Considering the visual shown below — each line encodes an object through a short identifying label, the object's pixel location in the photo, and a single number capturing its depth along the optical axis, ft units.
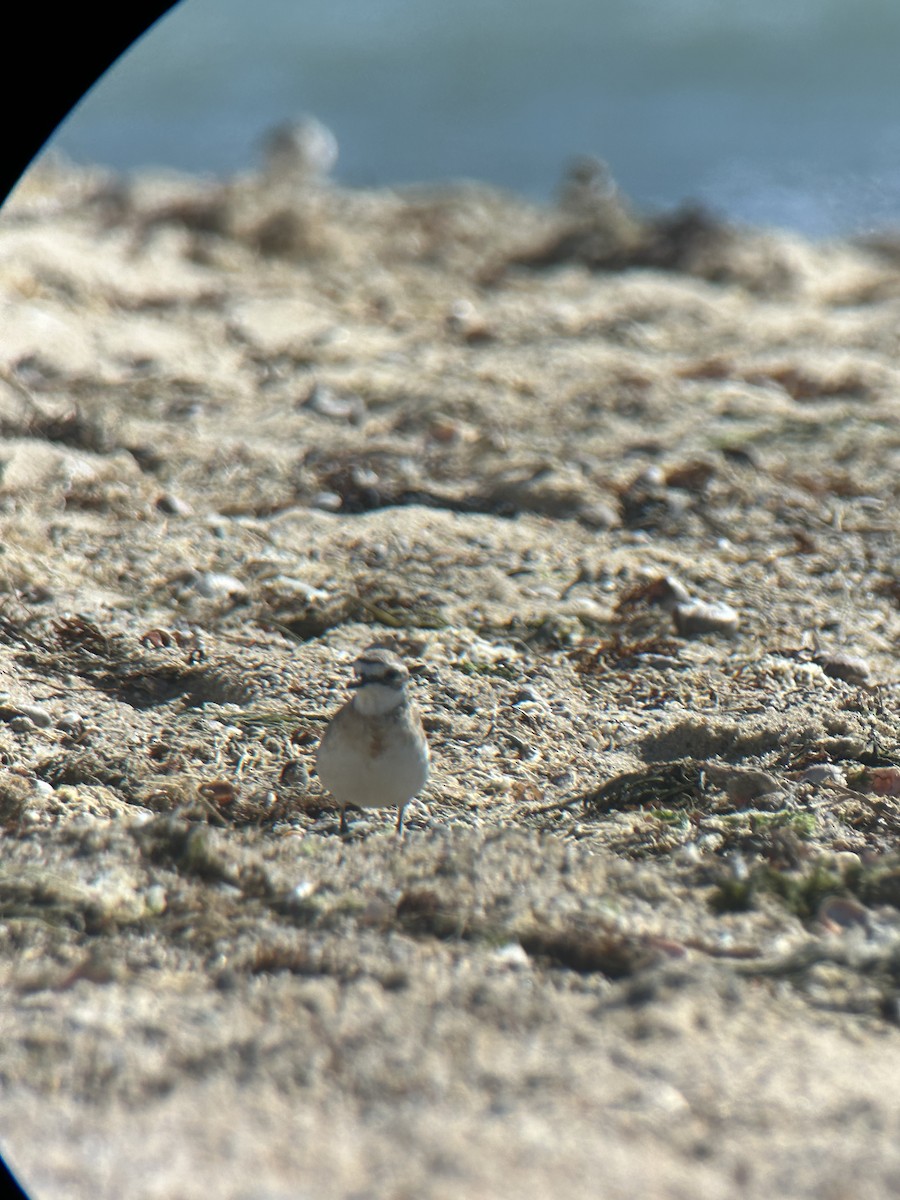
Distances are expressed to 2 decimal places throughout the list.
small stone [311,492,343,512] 30.27
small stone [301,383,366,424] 35.99
